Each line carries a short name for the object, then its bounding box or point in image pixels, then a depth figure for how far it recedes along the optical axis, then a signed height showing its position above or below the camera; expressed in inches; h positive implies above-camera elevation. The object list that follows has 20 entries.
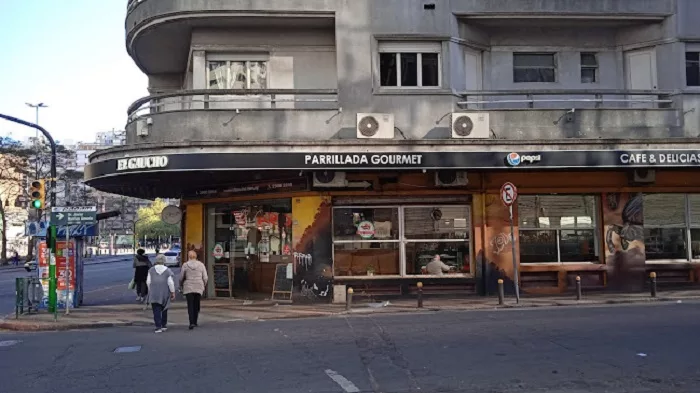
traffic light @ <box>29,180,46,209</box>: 637.9 +55.7
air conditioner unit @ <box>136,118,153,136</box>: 654.5 +126.2
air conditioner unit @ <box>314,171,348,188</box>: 654.5 +65.9
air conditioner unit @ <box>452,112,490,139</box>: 633.0 +117.1
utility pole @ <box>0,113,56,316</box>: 589.9 +53.4
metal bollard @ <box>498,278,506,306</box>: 600.4 -50.7
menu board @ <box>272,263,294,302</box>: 673.4 -45.0
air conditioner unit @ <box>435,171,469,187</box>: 666.8 +66.5
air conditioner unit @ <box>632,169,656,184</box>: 684.7 +66.7
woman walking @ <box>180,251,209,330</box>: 502.0 -32.5
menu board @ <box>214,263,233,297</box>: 743.1 -40.7
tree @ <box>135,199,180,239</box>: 3754.9 +124.6
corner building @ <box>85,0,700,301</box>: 631.2 +112.2
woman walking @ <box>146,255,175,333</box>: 486.0 -34.5
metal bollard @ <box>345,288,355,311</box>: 582.9 -54.4
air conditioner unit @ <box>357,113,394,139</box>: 628.7 +117.0
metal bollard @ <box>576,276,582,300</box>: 621.3 -51.2
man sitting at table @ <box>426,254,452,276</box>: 684.7 -29.9
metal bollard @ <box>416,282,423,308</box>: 598.1 -53.8
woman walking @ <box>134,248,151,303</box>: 721.6 -37.4
